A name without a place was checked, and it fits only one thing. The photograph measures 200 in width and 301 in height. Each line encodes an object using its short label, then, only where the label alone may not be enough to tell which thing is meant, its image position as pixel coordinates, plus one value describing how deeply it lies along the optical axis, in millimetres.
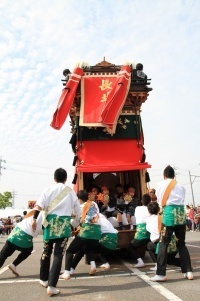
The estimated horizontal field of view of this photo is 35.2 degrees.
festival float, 8516
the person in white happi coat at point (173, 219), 5016
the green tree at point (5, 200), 57309
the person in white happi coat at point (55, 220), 4672
